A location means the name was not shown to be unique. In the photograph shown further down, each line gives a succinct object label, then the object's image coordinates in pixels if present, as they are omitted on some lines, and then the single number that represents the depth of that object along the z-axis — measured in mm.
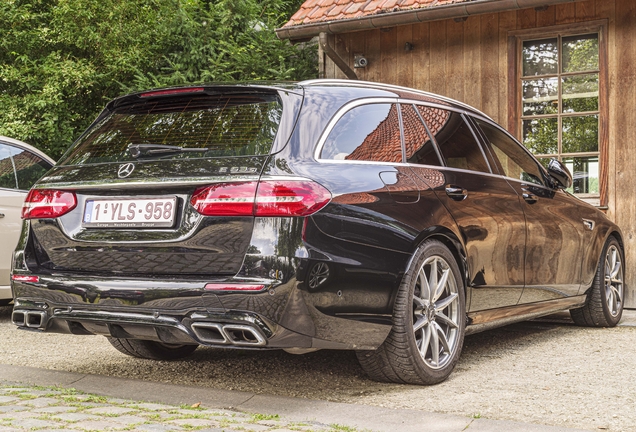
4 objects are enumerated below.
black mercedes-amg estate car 3902
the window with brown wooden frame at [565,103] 9109
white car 7488
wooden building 8758
